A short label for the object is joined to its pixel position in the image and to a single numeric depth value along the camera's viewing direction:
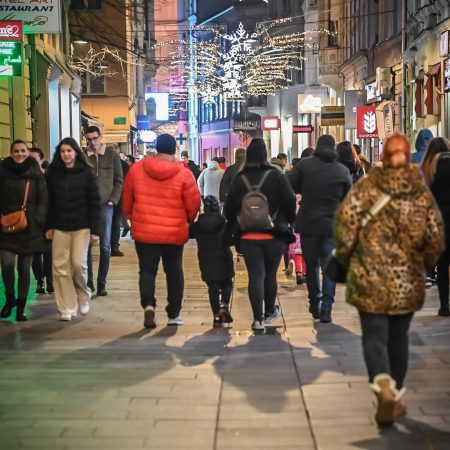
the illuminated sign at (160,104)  72.06
